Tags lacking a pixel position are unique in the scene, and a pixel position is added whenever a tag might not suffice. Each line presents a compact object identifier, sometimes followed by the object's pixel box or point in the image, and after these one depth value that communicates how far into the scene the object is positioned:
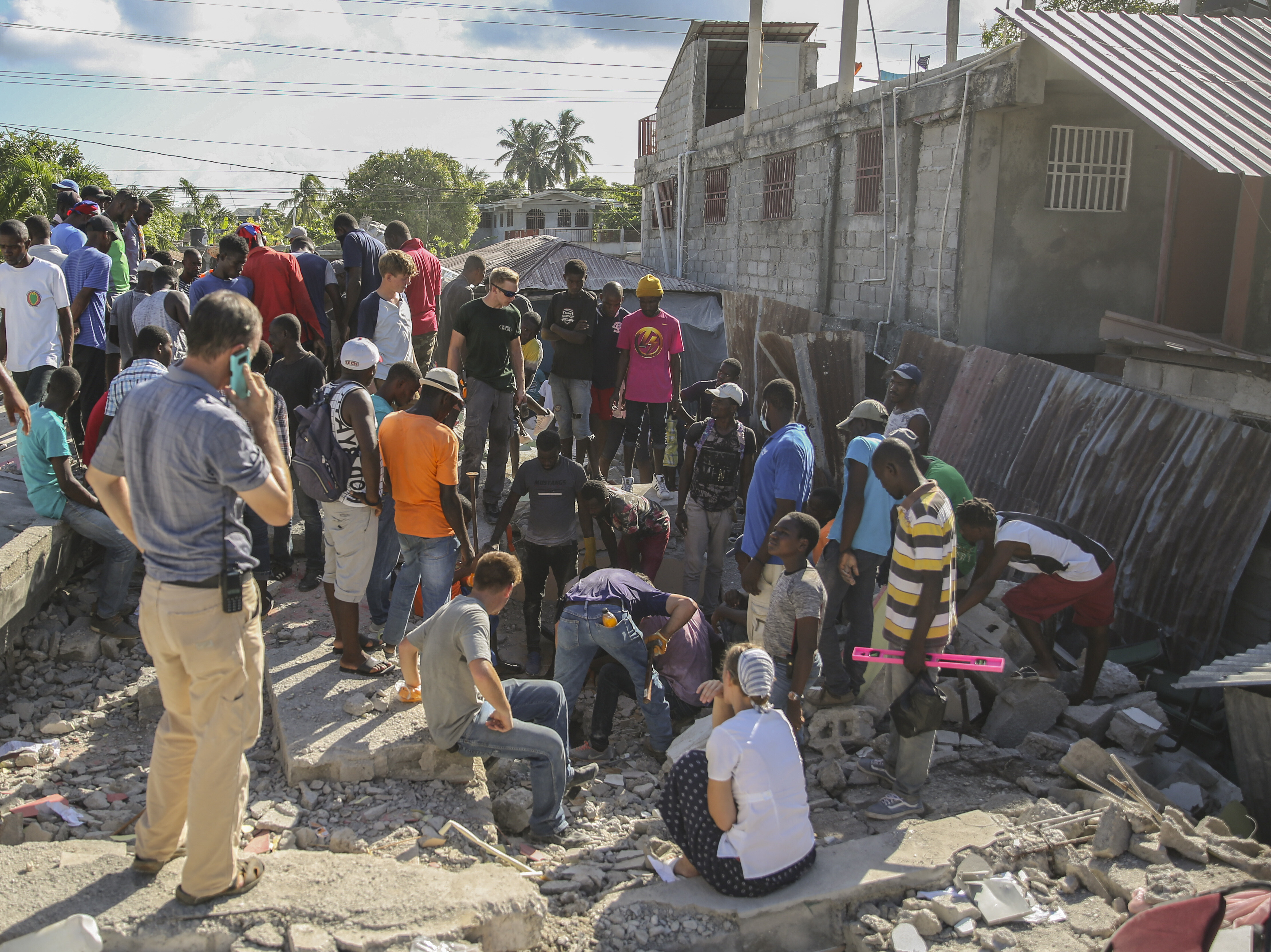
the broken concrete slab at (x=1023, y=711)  5.68
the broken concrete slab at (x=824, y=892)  3.81
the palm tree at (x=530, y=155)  70.88
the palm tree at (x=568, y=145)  71.44
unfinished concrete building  7.81
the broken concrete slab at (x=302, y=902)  3.19
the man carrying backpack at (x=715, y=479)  6.58
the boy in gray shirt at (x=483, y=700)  4.23
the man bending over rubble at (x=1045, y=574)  5.76
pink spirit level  4.67
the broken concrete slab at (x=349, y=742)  4.47
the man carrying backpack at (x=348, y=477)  5.00
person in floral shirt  6.07
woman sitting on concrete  3.68
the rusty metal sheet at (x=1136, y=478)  6.25
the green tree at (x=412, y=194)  44.50
